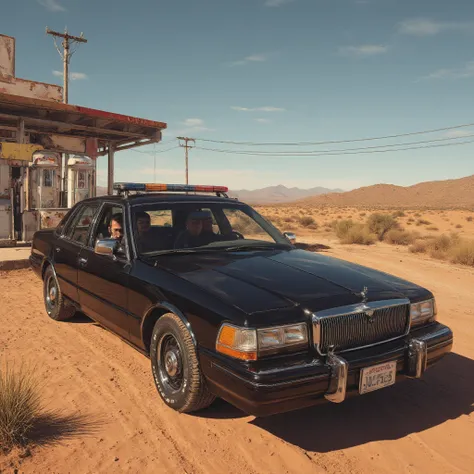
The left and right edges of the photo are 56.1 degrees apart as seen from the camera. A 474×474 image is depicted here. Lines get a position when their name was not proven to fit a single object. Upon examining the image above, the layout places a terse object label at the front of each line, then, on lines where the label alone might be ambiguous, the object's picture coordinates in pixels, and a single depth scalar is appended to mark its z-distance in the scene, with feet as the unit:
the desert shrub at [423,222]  118.54
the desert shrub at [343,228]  61.62
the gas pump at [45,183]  41.60
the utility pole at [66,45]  83.66
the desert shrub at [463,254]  42.24
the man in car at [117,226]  14.91
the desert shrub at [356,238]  58.65
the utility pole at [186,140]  156.87
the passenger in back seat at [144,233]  13.13
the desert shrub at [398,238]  62.92
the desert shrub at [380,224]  75.20
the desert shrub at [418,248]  51.08
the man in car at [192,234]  13.66
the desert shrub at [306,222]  105.70
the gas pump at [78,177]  45.52
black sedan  8.96
